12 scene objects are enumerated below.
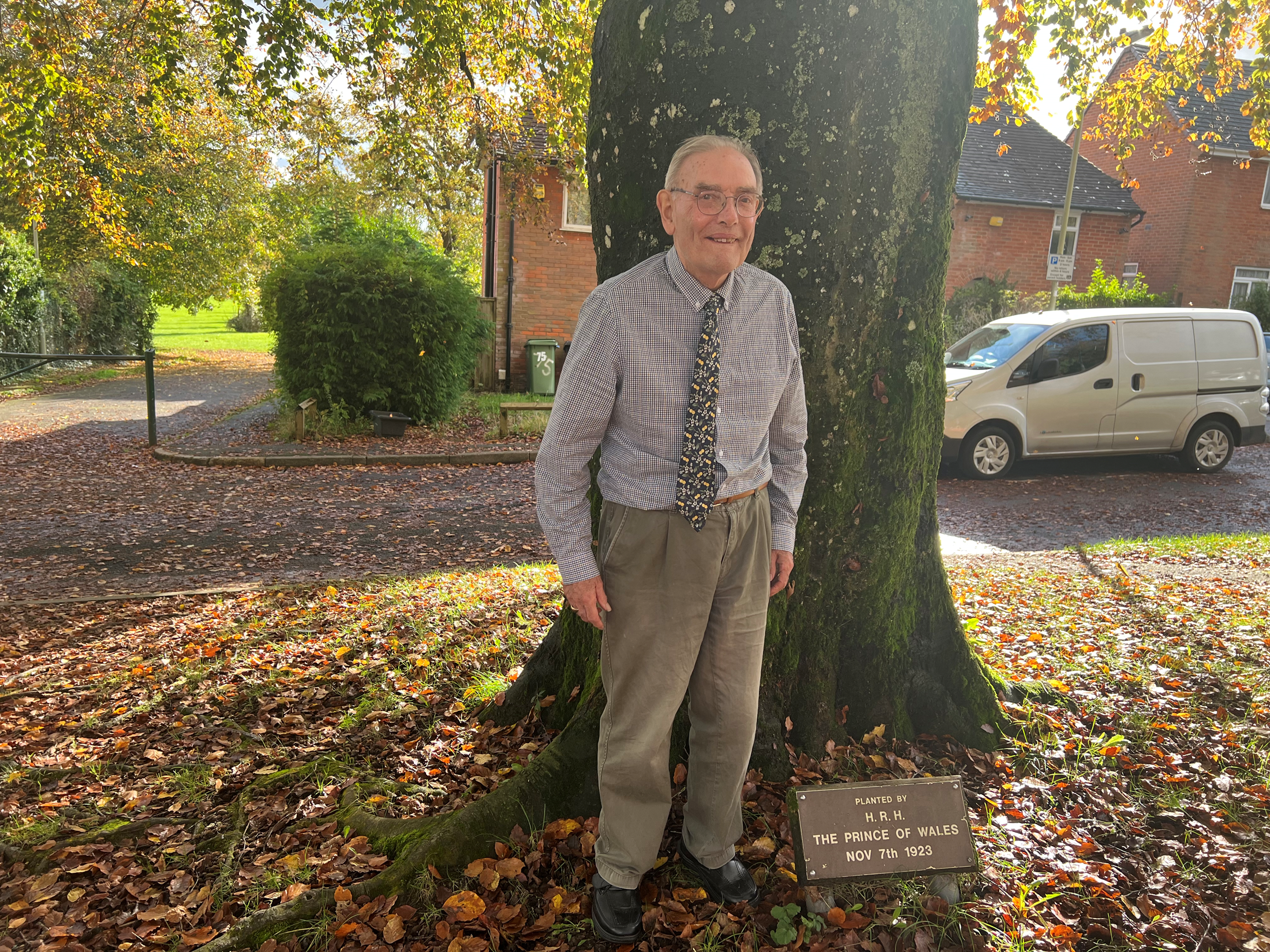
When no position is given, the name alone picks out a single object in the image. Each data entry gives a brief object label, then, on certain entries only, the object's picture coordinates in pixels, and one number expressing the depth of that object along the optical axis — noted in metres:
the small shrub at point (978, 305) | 21.14
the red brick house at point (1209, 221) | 26.23
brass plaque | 2.54
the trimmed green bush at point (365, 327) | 13.18
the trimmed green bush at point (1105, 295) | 22.22
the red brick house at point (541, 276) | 18.39
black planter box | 13.11
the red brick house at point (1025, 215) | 23.27
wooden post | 12.65
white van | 10.78
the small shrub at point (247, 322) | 49.22
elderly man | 2.33
